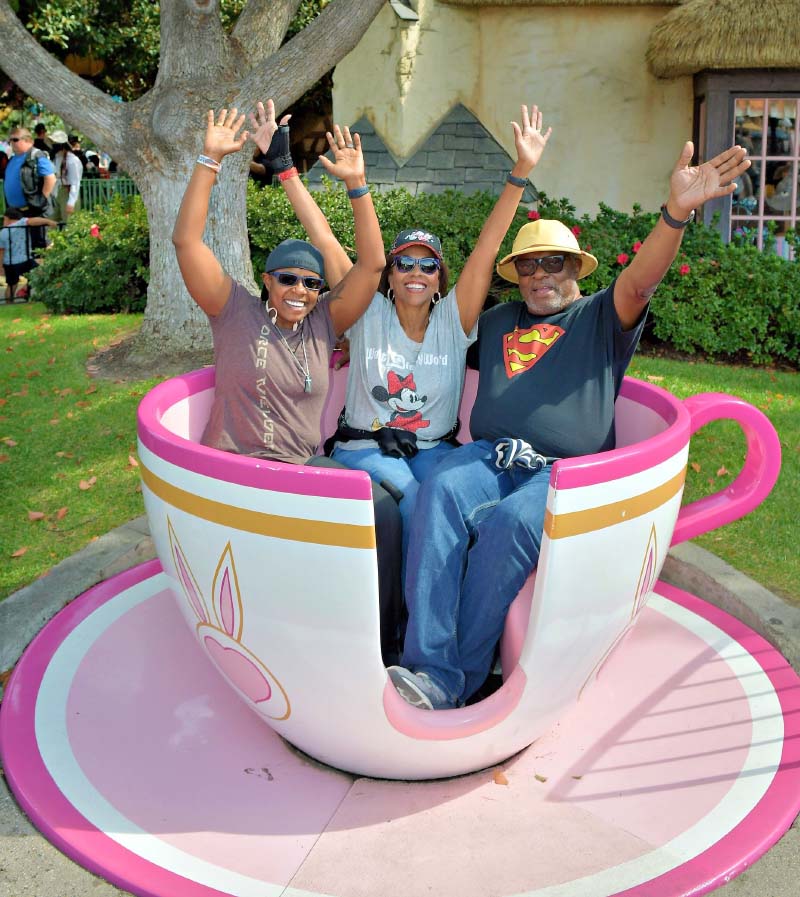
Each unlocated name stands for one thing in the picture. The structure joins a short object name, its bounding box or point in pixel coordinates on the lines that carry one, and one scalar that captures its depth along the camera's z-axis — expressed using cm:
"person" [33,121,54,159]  1559
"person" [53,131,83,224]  1397
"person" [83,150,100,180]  2012
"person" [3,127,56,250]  1216
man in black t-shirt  287
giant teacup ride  244
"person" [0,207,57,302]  1134
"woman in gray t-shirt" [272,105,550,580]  357
